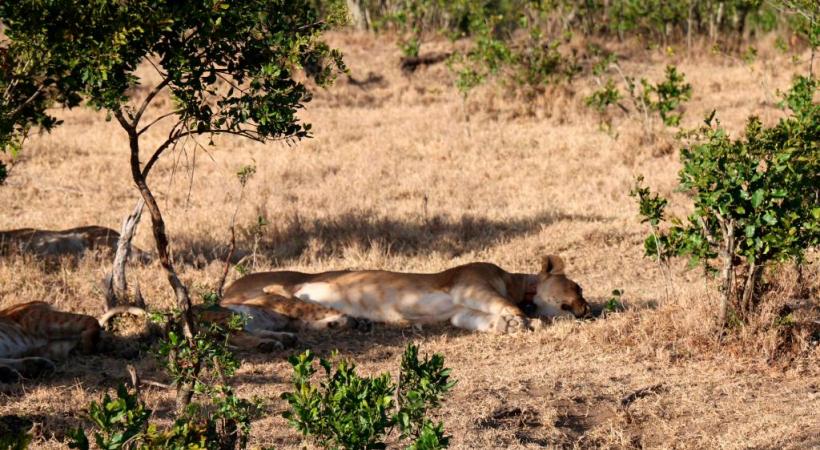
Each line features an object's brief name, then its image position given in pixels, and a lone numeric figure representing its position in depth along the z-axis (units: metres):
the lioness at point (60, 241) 20.56
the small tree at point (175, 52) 11.43
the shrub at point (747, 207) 14.01
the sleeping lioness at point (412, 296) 16.66
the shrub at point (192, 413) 8.07
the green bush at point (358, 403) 8.76
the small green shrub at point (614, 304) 16.73
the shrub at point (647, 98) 29.23
